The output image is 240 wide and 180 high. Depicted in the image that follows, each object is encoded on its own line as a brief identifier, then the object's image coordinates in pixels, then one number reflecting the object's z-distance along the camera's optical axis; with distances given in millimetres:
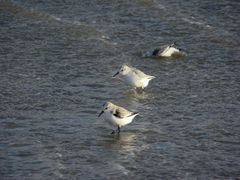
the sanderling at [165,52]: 29609
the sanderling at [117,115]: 21172
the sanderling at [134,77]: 25266
